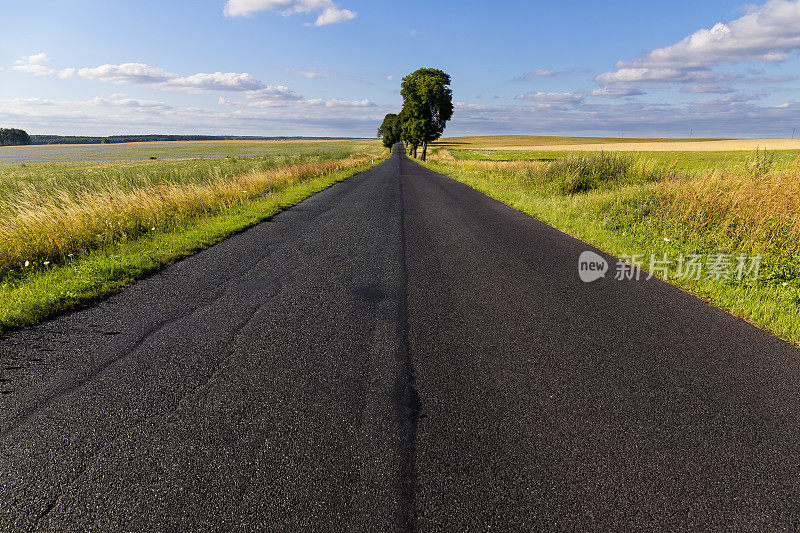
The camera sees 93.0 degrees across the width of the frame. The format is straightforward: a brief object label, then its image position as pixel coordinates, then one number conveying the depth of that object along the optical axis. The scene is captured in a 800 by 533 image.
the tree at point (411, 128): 51.60
